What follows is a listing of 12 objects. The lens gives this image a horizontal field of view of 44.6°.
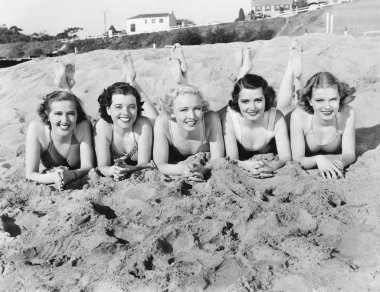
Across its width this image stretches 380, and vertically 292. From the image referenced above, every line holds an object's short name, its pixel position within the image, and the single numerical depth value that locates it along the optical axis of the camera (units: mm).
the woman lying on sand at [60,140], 3471
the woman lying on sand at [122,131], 3520
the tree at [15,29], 70238
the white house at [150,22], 50156
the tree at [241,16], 47472
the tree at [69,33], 67062
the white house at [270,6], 53953
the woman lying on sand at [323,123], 3436
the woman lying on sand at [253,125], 3486
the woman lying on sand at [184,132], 3400
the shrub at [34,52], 50144
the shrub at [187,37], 39344
